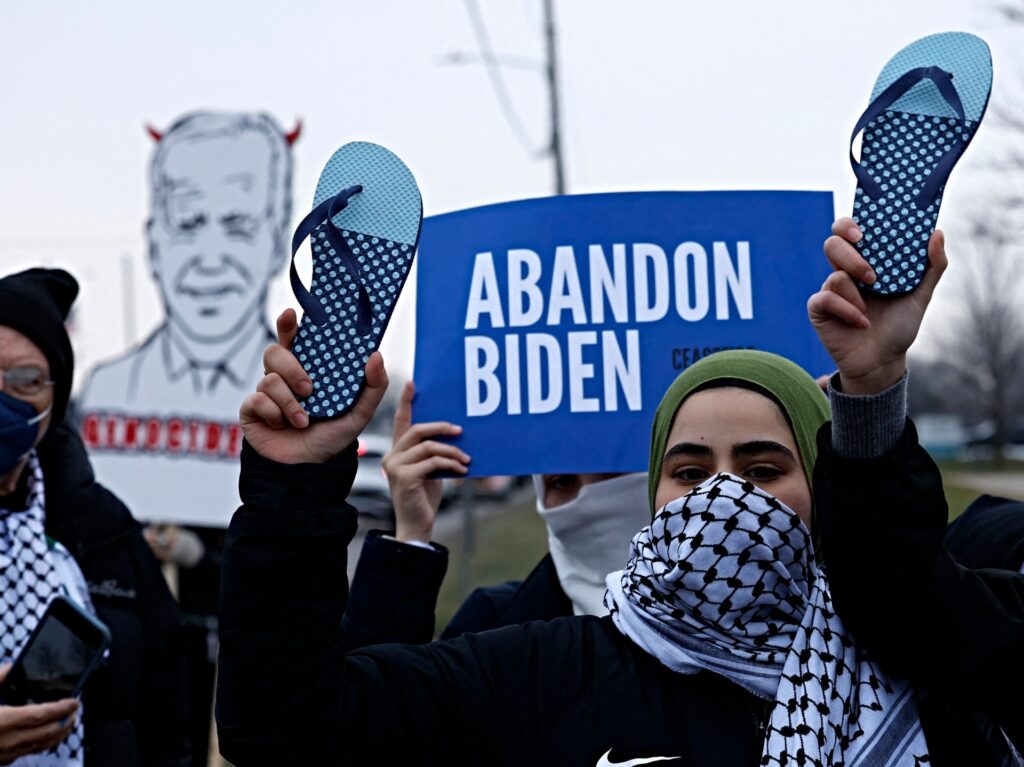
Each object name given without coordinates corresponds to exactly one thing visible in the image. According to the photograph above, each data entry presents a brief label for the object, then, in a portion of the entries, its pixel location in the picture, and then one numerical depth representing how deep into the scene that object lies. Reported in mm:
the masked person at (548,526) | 2891
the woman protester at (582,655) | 1722
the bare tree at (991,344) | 47625
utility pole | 14992
